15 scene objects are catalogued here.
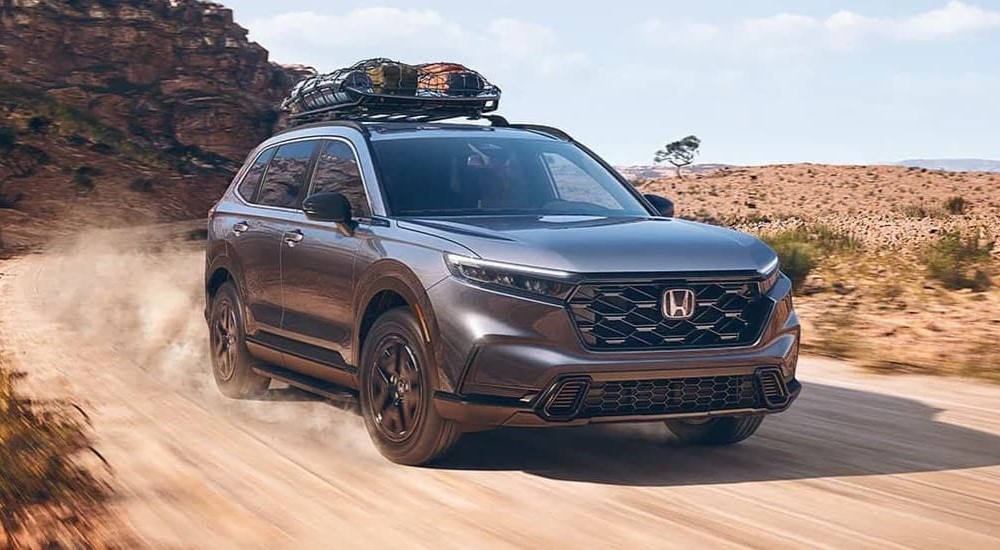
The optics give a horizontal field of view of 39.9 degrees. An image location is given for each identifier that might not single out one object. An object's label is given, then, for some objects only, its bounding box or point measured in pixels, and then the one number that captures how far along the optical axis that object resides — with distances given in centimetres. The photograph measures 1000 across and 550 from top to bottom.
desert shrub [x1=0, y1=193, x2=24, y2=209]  3788
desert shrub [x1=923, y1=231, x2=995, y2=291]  1551
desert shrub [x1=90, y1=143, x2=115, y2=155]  4744
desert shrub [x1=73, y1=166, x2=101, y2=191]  4259
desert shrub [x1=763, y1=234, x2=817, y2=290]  1675
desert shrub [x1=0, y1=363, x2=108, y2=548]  600
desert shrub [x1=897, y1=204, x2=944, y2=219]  4318
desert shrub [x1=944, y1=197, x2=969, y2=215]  4681
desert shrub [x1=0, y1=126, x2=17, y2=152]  4297
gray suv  634
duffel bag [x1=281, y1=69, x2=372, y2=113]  896
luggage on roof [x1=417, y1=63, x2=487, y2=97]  945
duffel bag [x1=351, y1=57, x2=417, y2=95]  927
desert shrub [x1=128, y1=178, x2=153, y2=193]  4481
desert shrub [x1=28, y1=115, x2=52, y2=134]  4678
